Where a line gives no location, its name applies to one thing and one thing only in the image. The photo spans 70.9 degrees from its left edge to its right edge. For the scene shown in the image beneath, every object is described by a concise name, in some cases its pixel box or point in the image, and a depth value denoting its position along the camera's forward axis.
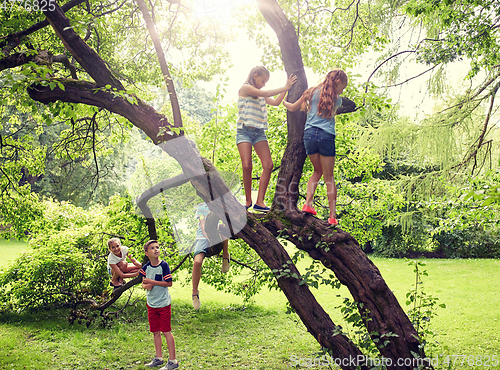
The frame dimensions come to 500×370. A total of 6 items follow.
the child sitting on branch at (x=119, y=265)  4.73
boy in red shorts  4.19
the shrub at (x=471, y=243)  16.06
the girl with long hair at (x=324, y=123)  3.68
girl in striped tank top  3.88
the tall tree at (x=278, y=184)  3.35
